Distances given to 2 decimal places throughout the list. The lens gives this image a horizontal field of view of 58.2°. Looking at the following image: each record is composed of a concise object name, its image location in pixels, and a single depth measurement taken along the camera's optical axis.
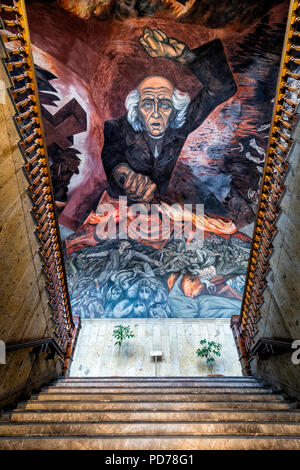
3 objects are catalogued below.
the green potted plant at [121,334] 9.73
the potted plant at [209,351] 9.16
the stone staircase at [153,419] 1.85
